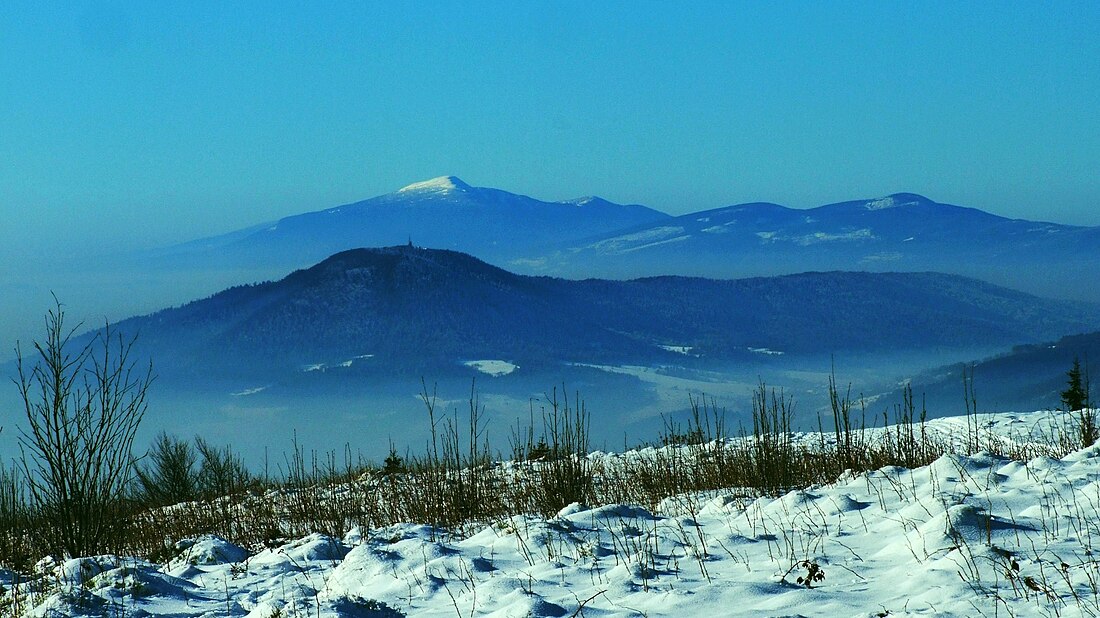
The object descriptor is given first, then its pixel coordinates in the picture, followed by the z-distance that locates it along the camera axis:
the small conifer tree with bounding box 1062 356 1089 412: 49.81
